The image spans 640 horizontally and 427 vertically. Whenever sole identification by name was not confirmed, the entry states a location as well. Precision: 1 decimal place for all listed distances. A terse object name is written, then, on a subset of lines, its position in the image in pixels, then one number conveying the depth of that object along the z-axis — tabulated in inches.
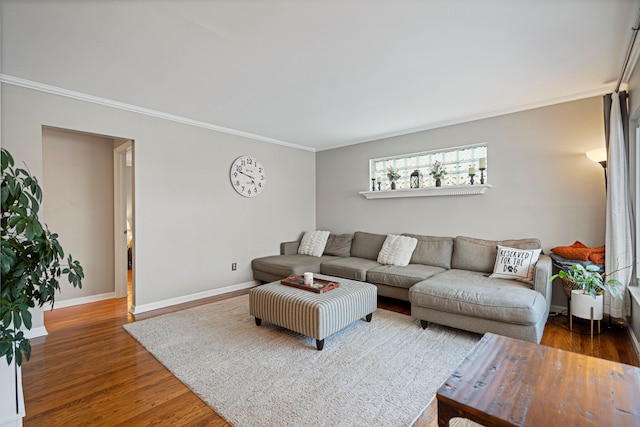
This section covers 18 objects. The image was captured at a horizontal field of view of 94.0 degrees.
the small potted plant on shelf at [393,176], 184.7
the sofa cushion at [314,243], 199.0
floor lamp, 116.3
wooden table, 45.7
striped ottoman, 101.3
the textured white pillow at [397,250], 161.0
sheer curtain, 108.1
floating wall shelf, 152.0
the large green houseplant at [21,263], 53.2
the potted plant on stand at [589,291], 104.5
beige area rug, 71.2
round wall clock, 177.3
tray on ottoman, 114.8
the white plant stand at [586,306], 105.4
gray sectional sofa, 100.2
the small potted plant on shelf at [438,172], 166.9
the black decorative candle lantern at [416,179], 175.9
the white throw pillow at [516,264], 122.2
